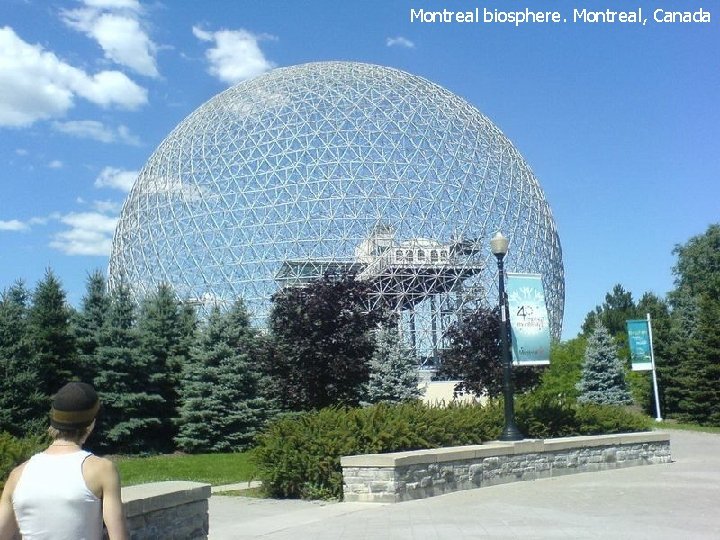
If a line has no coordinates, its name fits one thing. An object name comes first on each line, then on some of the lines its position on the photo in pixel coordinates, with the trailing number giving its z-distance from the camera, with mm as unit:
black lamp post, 14438
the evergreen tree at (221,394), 22922
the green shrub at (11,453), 7891
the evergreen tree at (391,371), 26984
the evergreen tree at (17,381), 19797
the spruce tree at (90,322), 23203
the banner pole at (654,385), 35953
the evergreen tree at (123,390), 22656
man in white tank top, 3240
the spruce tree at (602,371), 40406
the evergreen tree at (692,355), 37031
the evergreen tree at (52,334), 21984
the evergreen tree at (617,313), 70188
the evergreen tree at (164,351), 24391
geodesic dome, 38312
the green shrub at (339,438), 11867
